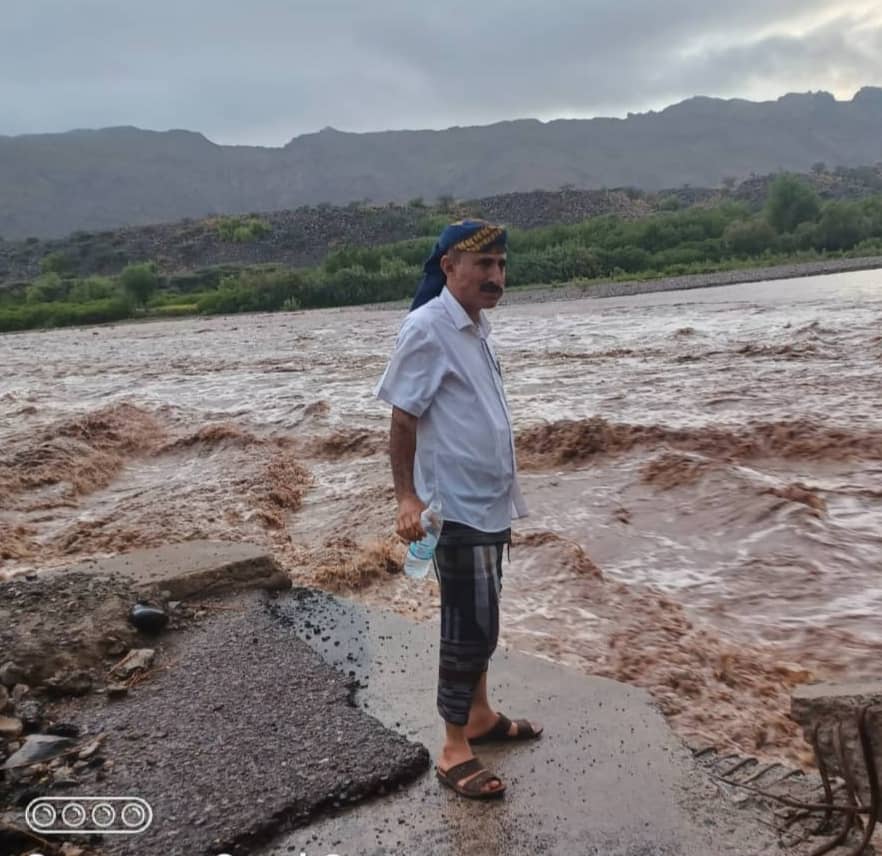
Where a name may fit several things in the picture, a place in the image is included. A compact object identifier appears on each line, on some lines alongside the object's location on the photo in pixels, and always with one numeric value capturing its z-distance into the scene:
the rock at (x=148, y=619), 4.38
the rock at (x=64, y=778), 2.98
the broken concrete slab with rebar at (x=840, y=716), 2.66
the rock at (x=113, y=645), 4.13
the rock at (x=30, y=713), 3.47
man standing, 2.90
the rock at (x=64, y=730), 3.38
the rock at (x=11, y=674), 3.78
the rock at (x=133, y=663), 3.97
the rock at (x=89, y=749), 3.17
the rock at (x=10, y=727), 3.36
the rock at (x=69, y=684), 3.78
